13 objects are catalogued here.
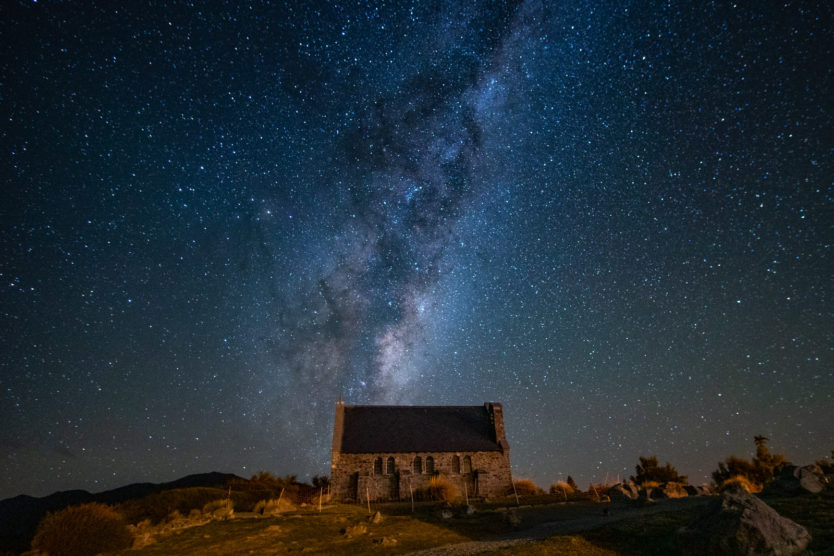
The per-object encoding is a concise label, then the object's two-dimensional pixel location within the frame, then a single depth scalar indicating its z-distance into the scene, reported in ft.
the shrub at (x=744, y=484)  72.90
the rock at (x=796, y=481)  50.11
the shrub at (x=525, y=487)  113.50
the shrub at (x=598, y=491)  88.12
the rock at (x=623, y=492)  77.71
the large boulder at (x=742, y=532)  32.22
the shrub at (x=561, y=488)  104.32
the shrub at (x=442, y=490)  101.33
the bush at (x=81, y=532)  52.54
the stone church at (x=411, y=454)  110.83
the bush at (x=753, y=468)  100.68
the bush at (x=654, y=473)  109.95
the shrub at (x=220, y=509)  72.18
